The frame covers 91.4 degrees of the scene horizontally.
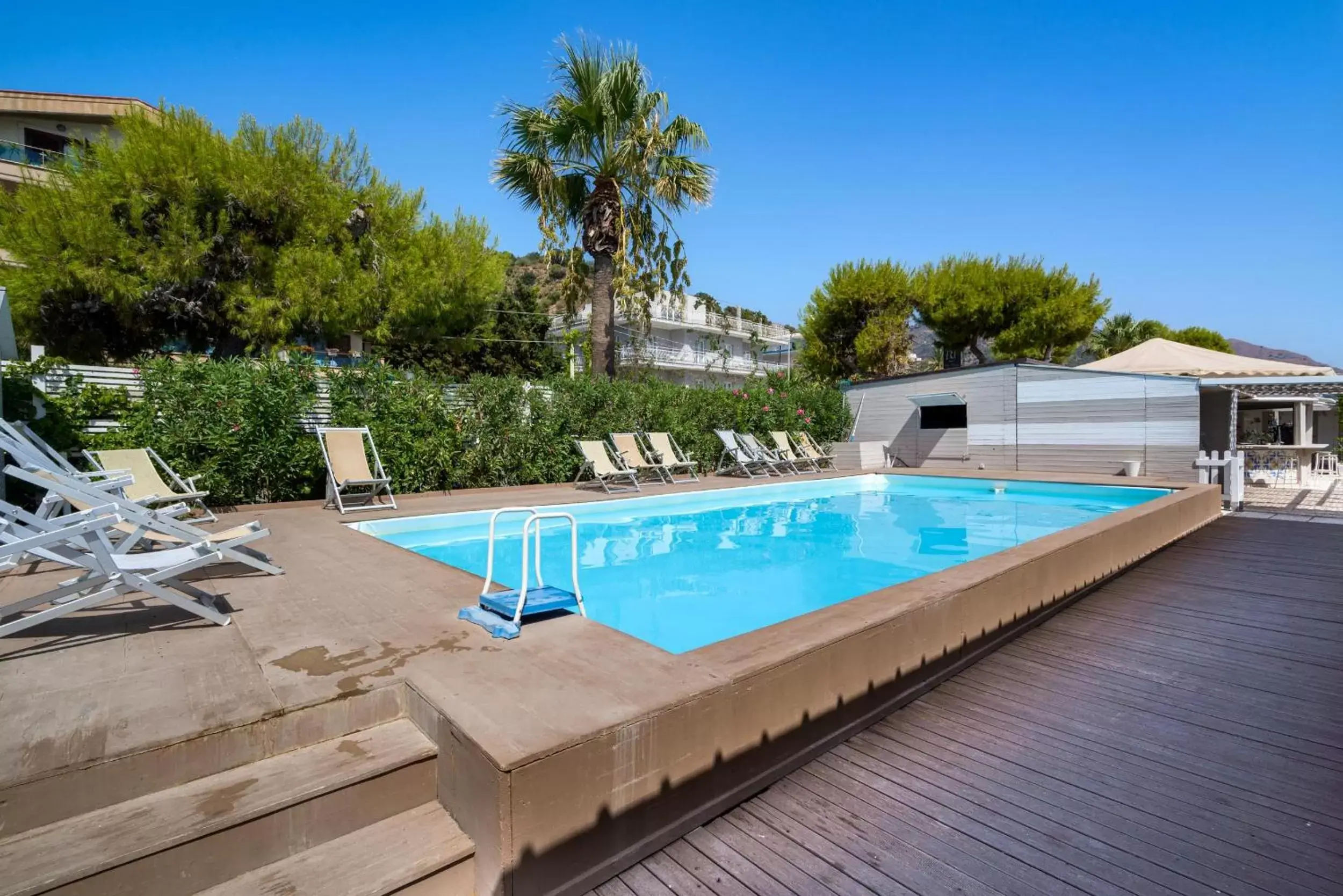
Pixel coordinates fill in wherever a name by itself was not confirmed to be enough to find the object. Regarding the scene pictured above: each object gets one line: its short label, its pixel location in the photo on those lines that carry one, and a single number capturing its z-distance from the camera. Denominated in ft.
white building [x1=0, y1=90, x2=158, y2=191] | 68.80
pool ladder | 9.30
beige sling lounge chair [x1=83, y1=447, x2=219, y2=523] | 17.62
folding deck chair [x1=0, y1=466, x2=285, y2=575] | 10.07
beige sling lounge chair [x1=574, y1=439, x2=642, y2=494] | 31.35
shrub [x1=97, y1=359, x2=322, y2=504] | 22.44
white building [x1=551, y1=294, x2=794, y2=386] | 103.86
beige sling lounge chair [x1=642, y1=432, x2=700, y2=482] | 35.27
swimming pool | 17.07
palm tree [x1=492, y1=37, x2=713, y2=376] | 38.63
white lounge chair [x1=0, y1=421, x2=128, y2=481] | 10.43
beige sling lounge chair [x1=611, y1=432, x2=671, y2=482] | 33.63
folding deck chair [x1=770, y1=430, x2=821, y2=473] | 43.47
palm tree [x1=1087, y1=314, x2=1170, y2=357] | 110.52
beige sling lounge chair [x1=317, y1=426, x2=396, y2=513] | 23.54
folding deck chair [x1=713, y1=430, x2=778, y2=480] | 39.65
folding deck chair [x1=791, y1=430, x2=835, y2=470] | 46.19
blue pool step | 9.46
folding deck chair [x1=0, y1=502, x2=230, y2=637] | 8.26
